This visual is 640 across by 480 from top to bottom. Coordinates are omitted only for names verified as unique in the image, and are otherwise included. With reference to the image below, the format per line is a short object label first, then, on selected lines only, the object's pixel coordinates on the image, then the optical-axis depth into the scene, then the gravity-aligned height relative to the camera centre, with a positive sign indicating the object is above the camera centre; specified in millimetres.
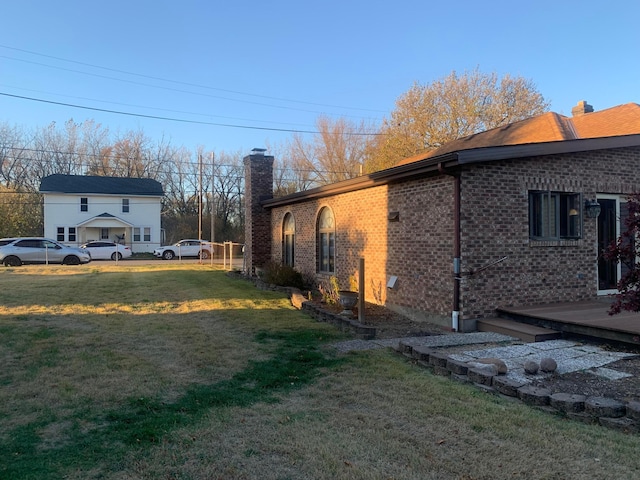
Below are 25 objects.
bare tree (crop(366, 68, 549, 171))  28047 +7663
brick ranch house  8117 +281
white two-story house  38156 +2739
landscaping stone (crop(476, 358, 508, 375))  5352 -1407
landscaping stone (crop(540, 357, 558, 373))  5453 -1428
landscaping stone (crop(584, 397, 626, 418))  4082 -1443
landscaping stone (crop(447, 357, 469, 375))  5402 -1433
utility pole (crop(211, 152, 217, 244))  41000 +6475
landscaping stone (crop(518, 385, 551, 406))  4488 -1468
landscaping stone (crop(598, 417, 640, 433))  3889 -1515
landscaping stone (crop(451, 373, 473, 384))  5278 -1530
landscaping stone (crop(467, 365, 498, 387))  5086 -1447
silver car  24922 -483
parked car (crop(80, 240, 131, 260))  31422 -473
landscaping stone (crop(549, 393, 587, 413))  4266 -1459
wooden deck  6520 -1191
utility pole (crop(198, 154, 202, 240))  35634 +5577
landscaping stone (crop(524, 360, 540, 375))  5434 -1445
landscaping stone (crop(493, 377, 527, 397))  4762 -1463
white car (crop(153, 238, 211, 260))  34344 -561
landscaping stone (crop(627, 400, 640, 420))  3950 -1417
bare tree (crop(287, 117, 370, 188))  35938 +6799
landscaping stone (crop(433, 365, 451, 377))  5574 -1527
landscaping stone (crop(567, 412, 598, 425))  4109 -1538
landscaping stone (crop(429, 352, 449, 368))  5693 -1421
